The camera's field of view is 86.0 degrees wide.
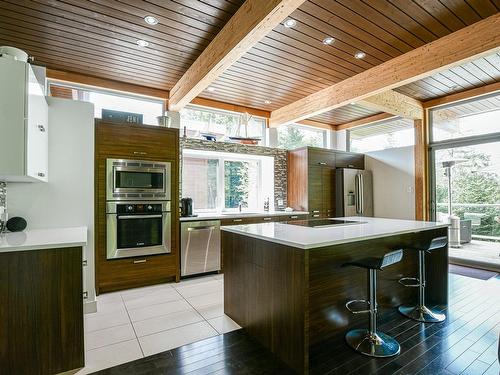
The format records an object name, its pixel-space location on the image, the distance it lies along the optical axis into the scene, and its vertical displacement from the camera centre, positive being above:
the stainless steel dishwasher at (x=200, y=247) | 3.84 -0.80
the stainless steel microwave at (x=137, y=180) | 3.38 +0.18
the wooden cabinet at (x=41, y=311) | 1.67 -0.77
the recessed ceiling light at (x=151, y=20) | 2.56 +1.67
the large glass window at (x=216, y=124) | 4.65 +1.27
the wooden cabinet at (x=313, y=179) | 5.17 +0.25
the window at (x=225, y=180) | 4.64 +0.22
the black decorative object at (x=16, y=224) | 2.42 -0.27
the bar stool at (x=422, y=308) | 2.57 -1.19
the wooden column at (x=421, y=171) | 4.97 +0.37
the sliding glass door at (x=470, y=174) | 4.29 +0.27
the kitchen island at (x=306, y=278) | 1.82 -0.75
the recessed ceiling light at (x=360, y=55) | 3.24 +1.67
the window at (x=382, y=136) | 5.45 +1.21
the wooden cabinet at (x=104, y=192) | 3.32 +0.02
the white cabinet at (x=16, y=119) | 1.92 +0.55
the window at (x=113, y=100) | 3.79 +1.42
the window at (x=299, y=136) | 5.70 +1.25
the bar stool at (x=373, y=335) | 2.01 -1.17
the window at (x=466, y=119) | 4.31 +1.23
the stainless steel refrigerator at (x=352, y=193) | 5.43 -0.03
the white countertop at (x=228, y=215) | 3.95 -0.37
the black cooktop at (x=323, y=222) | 2.72 -0.34
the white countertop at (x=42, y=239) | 1.71 -0.33
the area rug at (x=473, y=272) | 4.00 -1.29
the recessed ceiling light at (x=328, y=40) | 2.94 +1.68
